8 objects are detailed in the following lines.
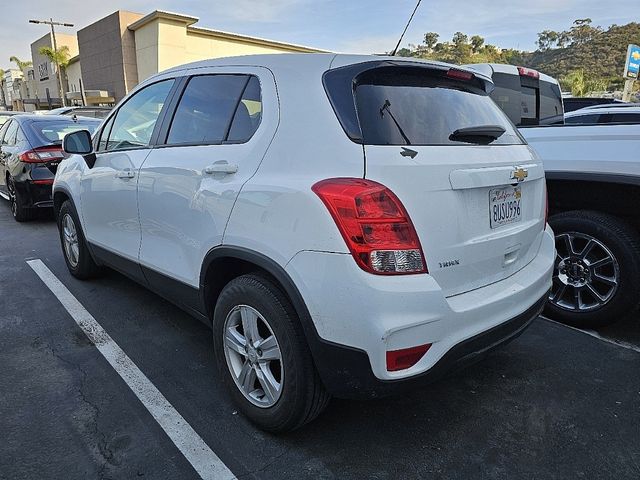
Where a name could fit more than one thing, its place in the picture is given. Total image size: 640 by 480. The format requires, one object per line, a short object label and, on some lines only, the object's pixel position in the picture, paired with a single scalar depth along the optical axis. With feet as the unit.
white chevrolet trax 6.00
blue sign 62.58
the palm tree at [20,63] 226.79
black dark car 21.71
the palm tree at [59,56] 155.43
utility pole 119.34
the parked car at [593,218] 10.29
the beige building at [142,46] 117.80
